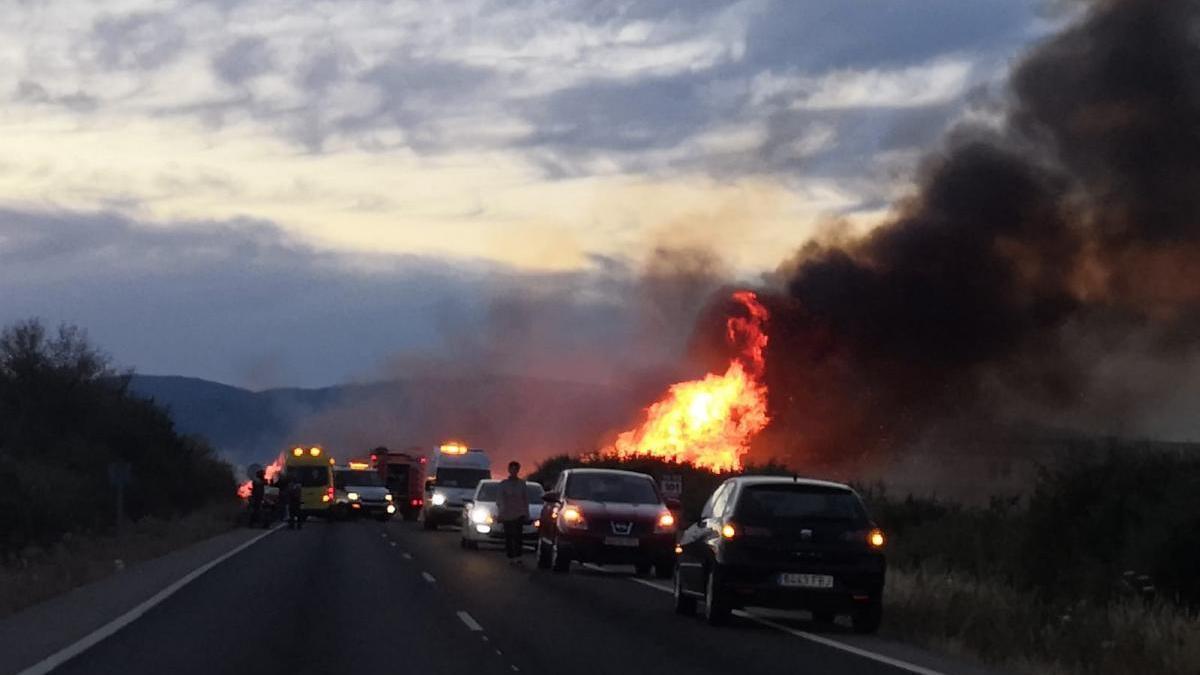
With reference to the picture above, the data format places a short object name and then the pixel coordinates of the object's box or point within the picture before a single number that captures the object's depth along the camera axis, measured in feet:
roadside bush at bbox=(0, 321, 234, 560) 211.00
